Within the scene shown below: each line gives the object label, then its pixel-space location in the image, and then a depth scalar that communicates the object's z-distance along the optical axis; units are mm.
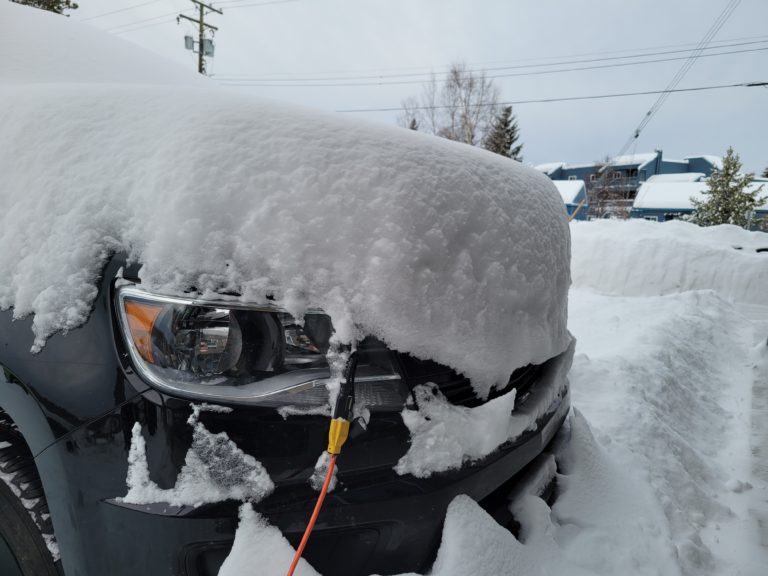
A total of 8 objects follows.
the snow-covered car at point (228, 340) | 970
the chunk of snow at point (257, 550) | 951
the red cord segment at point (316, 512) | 976
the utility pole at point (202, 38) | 22500
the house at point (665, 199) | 35656
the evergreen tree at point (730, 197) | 18078
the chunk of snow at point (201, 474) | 949
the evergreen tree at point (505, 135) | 37250
